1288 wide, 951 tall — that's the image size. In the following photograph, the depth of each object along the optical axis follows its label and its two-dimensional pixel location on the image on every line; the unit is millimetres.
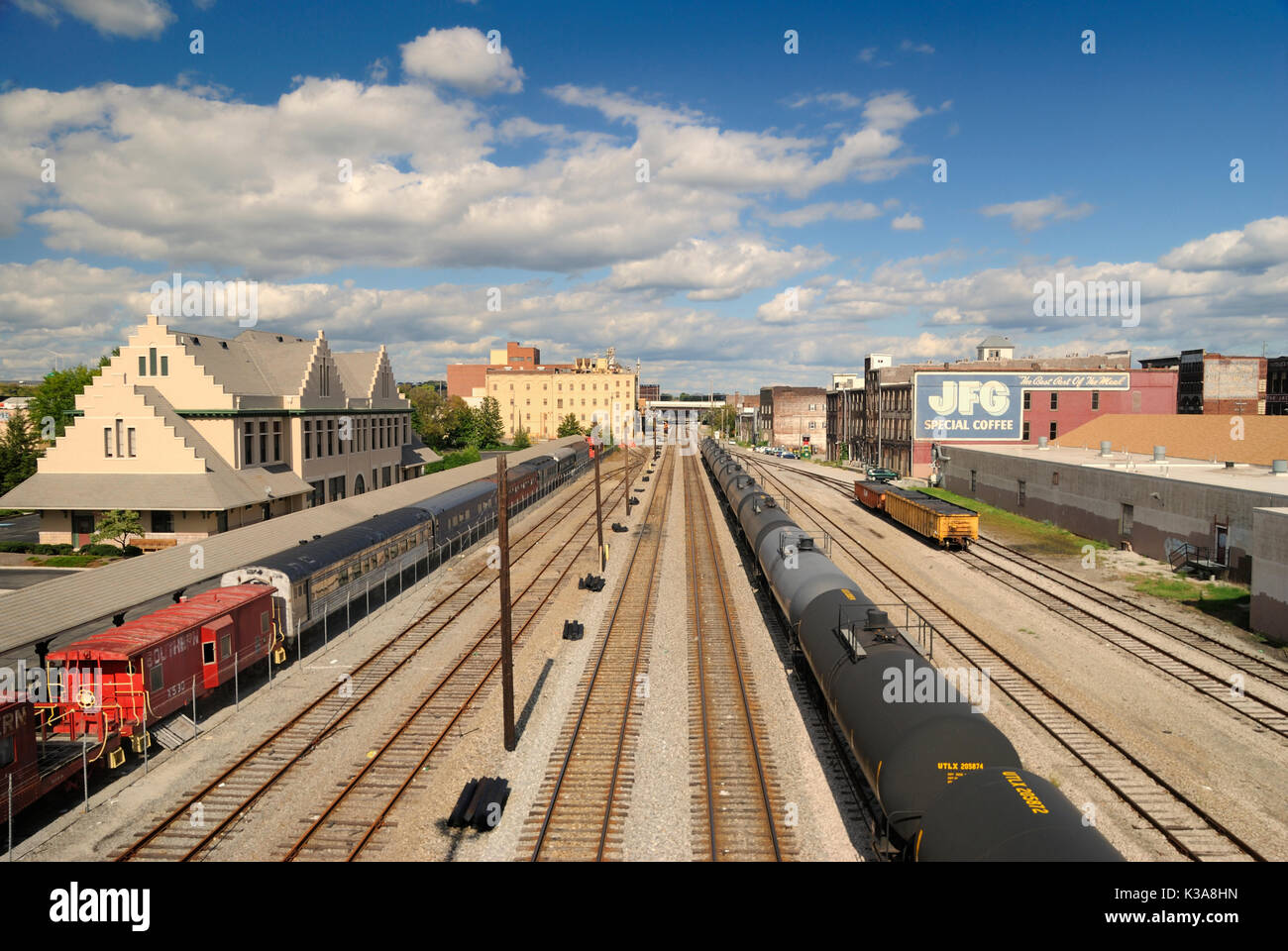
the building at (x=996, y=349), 130875
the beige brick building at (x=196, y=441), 40375
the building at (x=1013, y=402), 76125
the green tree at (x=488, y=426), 116000
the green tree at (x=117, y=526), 37656
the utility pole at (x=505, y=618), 18438
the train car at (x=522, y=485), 54084
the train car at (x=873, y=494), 54528
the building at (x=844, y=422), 100188
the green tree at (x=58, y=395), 62844
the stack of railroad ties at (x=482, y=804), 15117
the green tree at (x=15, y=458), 53688
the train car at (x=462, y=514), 40625
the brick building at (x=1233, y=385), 97625
